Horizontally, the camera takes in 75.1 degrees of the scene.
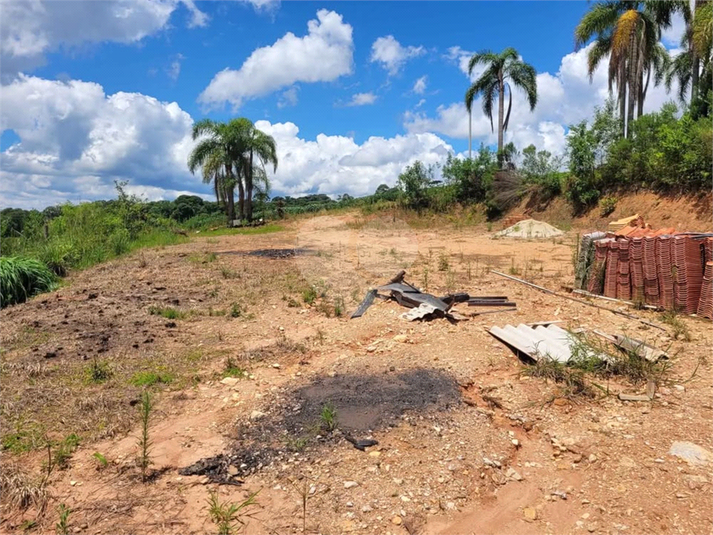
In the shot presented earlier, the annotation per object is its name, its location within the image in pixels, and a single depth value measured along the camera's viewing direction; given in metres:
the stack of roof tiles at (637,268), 5.91
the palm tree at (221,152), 23.92
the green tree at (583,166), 18.38
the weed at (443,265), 9.11
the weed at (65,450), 2.90
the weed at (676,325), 4.69
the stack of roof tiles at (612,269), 6.26
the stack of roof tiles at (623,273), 6.13
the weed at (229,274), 8.81
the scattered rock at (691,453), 2.70
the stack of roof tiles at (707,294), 5.23
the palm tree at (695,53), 13.28
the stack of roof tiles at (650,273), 5.78
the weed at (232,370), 4.26
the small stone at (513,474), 2.69
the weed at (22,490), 2.52
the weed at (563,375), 3.54
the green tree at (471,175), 23.39
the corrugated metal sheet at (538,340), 4.14
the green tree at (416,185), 24.81
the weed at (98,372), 4.11
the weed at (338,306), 6.20
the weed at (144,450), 2.75
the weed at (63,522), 2.27
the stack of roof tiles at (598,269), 6.48
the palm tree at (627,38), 17.03
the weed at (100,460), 2.86
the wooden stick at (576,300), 5.24
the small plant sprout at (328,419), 3.13
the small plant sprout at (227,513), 2.28
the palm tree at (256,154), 24.36
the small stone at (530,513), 2.37
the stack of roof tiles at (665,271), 5.57
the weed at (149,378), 4.07
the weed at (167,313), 6.20
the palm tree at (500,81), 22.12
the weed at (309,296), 6.96
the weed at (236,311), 6.31
